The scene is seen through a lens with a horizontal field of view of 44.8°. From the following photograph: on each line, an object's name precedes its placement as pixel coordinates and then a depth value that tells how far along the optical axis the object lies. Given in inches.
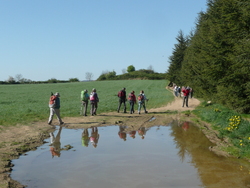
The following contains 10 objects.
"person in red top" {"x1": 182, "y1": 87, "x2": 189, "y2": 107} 1070.4
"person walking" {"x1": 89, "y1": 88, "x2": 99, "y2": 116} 842.8
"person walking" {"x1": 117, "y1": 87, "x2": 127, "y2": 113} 913.6
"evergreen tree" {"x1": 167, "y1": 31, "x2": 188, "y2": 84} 1859.0
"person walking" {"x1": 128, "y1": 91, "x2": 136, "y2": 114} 903.1
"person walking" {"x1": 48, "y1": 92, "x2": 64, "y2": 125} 682.2
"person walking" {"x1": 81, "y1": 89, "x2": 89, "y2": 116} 826.2
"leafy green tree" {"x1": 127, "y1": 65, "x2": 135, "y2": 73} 7554.1
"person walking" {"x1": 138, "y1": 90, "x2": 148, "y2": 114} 903.7
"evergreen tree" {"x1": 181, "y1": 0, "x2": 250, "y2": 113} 546.3
